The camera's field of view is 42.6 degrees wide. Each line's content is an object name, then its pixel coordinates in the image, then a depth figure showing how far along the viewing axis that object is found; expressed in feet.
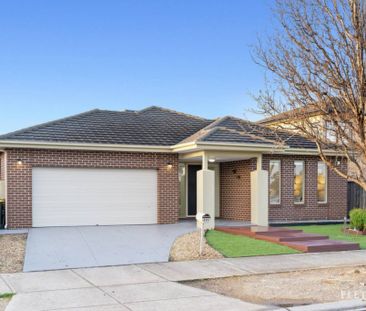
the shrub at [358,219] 55.02
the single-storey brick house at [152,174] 54.03
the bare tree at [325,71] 30.27
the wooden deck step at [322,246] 42.55
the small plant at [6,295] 25.46
